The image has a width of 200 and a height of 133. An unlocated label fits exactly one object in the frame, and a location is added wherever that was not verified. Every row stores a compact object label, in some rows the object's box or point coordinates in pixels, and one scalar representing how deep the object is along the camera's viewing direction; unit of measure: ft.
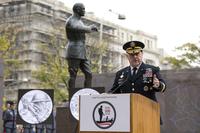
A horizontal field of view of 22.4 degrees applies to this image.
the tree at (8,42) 96.63
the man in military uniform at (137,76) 17.85
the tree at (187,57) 105.19
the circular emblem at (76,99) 31.17
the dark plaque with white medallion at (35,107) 30.76
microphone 18.17
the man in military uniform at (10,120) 44.21
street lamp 131.56
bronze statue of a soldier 33.09
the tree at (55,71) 122.10
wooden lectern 14.99
